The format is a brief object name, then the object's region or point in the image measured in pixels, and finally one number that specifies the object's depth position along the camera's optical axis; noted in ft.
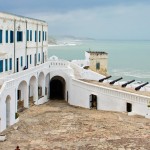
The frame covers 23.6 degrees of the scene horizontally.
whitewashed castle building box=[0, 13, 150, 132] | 94.74
